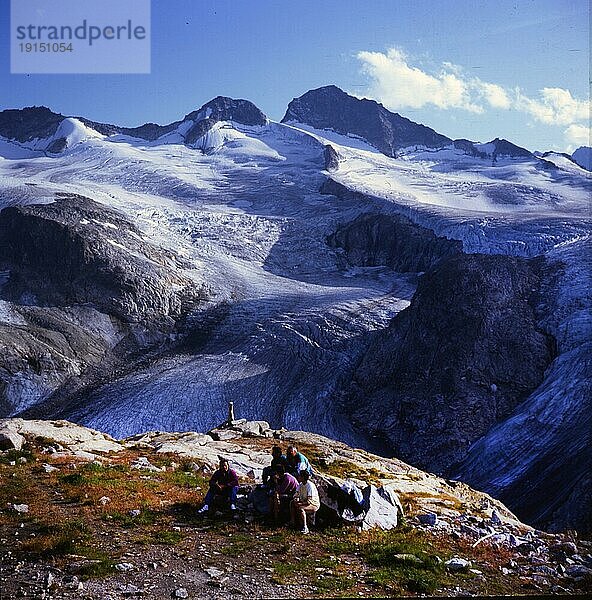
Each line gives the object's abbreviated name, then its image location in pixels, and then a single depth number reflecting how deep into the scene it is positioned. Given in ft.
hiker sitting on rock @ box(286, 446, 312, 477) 55.42
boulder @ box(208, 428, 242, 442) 105.70
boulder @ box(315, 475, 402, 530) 51.62
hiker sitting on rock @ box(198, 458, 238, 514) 53.93
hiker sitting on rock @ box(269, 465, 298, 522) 51.54
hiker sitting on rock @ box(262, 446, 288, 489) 55.93
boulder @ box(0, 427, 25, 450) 73.41
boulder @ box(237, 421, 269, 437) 111.16
